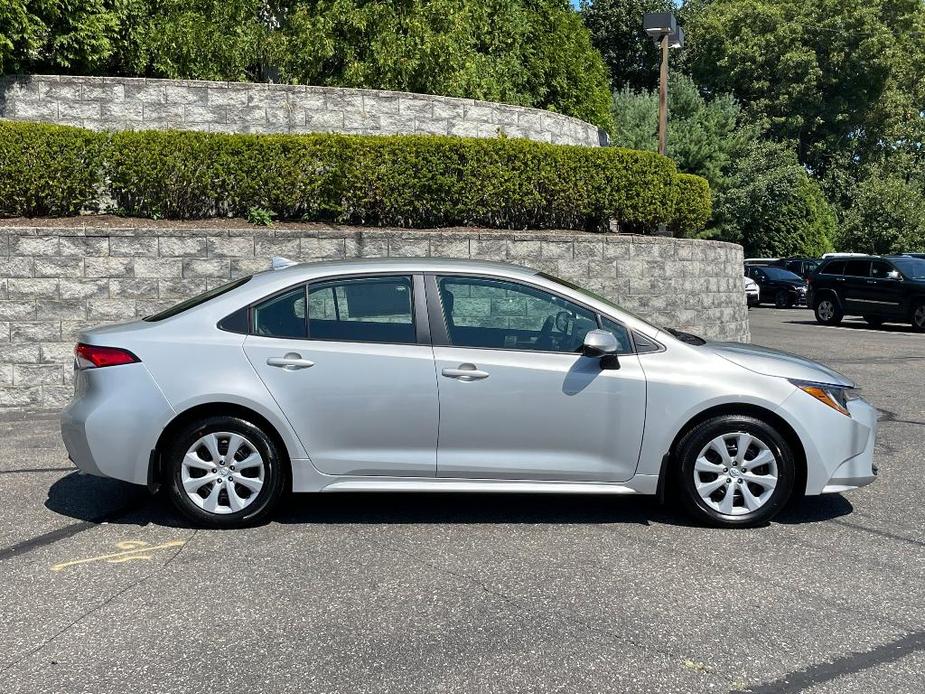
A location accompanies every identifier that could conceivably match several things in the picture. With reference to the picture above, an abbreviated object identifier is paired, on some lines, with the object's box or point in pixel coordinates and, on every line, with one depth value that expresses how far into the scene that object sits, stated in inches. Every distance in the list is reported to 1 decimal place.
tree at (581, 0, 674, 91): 1836.9
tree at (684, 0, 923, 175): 1836.9
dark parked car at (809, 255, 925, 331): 829.8
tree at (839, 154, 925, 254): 1732.3
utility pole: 810.2
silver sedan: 218.1
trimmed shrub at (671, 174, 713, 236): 511.5
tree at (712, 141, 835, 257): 1414.9
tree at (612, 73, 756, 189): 1077.1
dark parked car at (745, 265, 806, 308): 1213.1
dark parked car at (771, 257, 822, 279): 1325.0
